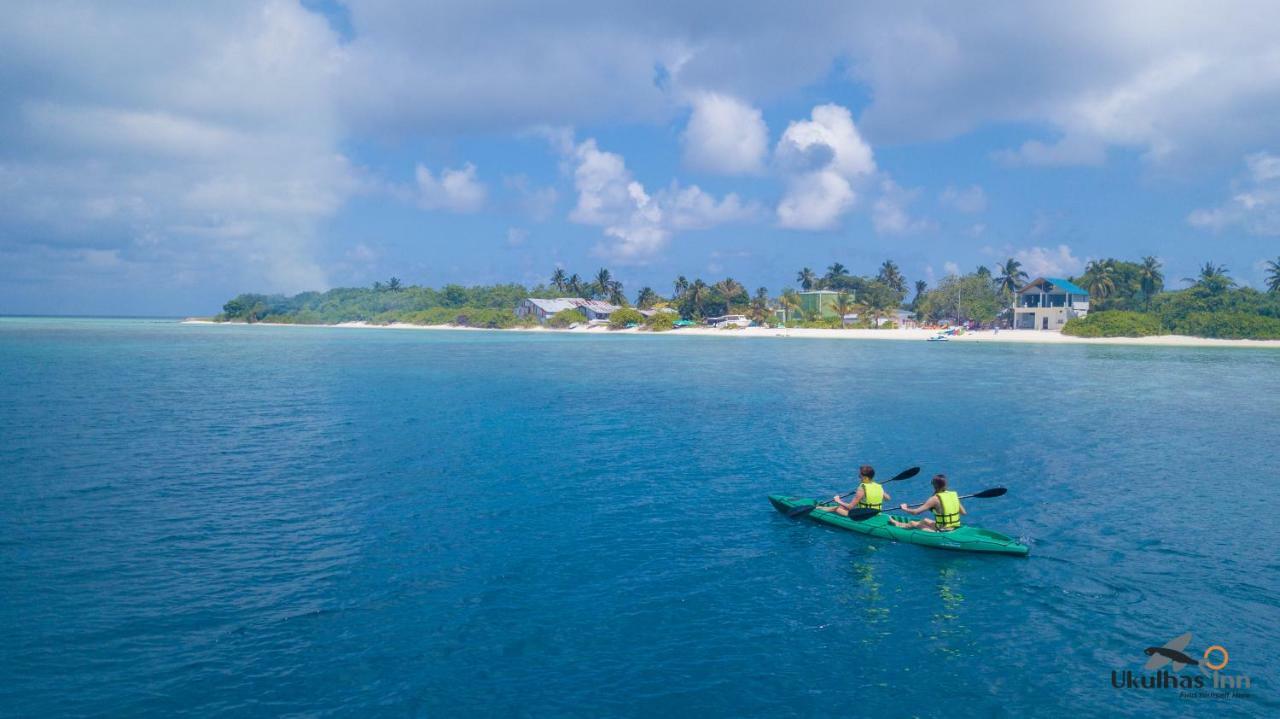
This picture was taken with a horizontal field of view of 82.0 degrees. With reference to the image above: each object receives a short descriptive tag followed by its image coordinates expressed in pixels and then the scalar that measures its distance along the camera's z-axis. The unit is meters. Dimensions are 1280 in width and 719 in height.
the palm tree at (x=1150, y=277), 112.75
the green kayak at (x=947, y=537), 15.56
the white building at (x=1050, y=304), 109.88
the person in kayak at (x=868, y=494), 16.97
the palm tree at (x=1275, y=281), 104.00
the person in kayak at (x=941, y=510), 15.99
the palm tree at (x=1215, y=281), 100.50
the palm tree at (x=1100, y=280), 111.44
